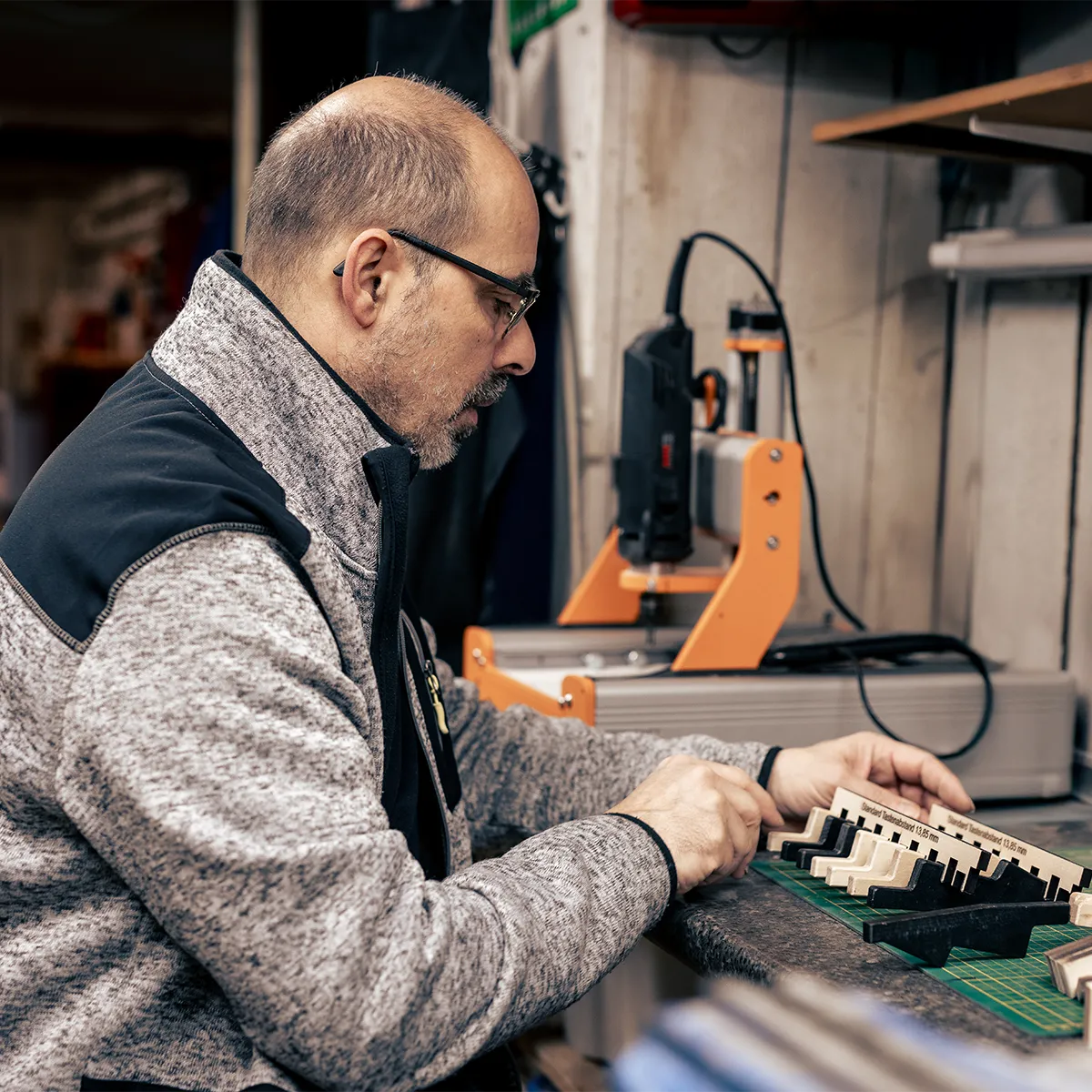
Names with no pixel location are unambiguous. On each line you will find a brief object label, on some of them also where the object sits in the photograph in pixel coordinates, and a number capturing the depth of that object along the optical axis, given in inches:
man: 32.4
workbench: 35.0
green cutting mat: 34.8
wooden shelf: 53.6
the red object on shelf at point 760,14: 73.8
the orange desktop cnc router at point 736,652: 59.6
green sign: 84.9
